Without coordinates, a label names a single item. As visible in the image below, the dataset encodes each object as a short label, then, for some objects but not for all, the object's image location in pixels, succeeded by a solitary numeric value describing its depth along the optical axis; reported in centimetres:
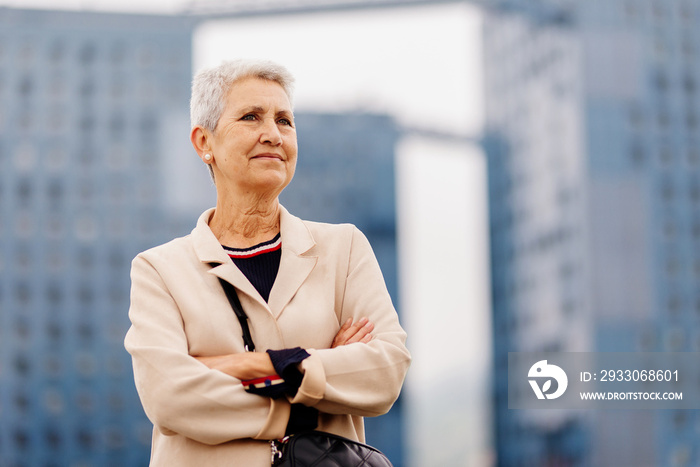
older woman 253
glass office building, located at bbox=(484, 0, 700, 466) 6431
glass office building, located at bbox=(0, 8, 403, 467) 6656
